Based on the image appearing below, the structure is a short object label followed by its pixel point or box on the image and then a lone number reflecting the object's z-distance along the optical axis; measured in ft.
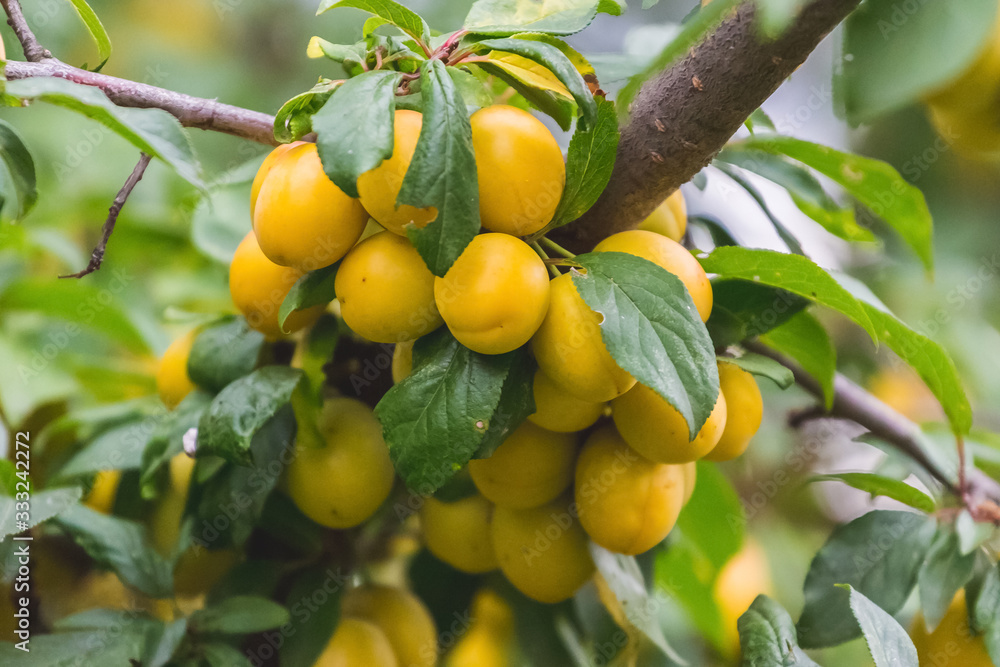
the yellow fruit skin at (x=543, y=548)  2.80
